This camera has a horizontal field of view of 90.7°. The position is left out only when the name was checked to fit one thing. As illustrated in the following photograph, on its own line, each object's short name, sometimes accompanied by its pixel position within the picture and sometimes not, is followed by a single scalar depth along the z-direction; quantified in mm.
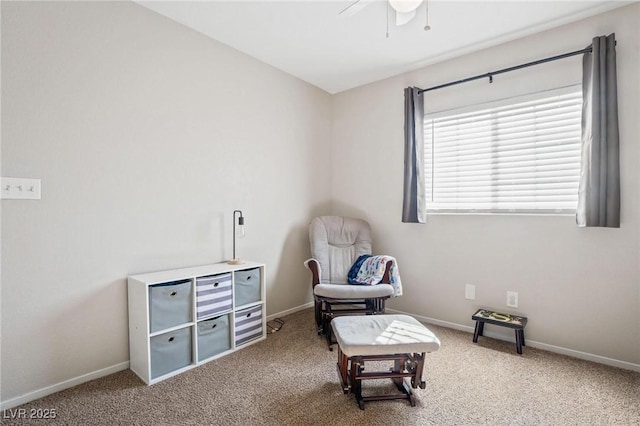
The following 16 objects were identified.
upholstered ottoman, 1659
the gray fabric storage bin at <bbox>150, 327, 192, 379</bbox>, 1974
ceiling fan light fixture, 1678
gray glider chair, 2535
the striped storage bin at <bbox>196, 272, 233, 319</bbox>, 2193
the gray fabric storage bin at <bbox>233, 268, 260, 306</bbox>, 2461
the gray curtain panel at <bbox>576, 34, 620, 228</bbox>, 2119
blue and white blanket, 2719
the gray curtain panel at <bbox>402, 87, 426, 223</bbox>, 3010
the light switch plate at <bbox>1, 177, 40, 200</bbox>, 1665
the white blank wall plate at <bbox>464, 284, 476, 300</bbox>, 2793
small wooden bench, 2361
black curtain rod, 2262
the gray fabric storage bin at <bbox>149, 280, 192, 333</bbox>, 1964
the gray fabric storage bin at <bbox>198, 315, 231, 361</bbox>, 2212
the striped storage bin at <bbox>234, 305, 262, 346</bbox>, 2449
